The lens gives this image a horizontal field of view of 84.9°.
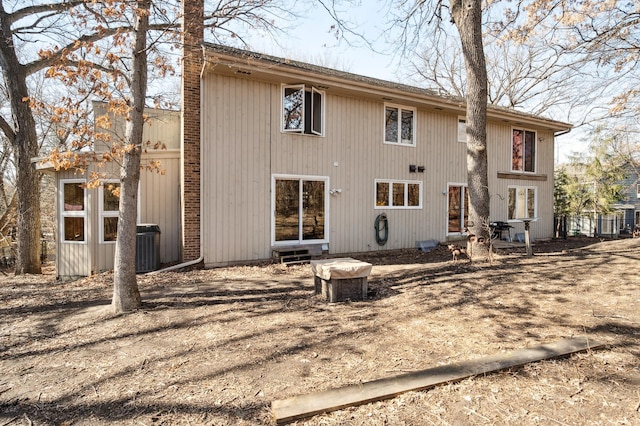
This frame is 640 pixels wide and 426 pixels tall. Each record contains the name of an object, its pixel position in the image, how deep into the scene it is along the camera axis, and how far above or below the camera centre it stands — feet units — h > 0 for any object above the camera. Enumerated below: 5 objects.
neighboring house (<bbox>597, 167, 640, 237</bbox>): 61.31 -1.46
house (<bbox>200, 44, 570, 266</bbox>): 27.43 +4.51
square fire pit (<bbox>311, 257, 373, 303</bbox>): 16.83 -3.48
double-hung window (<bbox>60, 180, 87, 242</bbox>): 27.86 -0.35
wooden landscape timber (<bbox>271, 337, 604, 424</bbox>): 8.17 -4.53
